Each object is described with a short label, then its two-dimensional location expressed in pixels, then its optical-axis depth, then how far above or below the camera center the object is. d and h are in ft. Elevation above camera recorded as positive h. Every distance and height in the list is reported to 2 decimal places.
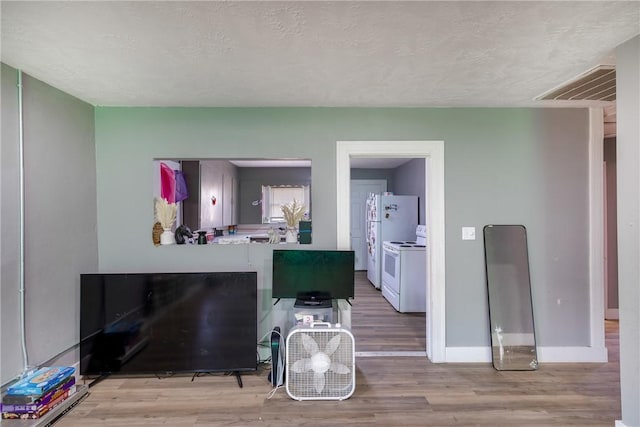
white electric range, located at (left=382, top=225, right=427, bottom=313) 13.38 -2.98
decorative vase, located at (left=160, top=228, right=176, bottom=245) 8.91 -0.64
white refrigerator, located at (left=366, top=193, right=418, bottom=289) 16.70 -0.36
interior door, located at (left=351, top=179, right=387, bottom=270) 21.56 +0.93
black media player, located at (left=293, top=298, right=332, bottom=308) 8.04 -2.41
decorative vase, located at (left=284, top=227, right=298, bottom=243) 9.18 -0.65
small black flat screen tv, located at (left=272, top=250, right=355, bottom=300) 8.28 -1.68
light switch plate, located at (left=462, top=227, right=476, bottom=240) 9.08 -0.64
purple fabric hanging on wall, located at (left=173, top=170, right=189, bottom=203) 11.49 +1.14
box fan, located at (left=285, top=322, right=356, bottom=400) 7.19 -3.64
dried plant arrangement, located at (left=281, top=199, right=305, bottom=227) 9.20 +0.04
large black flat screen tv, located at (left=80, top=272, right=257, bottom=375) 7.79 -2.85
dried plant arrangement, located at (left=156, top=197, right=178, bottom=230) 8.75 +0.12
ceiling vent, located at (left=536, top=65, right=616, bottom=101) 6.81 +3.25
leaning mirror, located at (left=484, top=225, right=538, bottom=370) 8.87 -2.29
